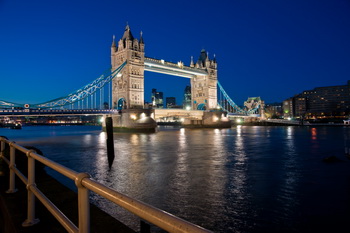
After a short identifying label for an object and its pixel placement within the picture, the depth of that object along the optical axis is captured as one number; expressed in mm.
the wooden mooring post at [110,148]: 16562
